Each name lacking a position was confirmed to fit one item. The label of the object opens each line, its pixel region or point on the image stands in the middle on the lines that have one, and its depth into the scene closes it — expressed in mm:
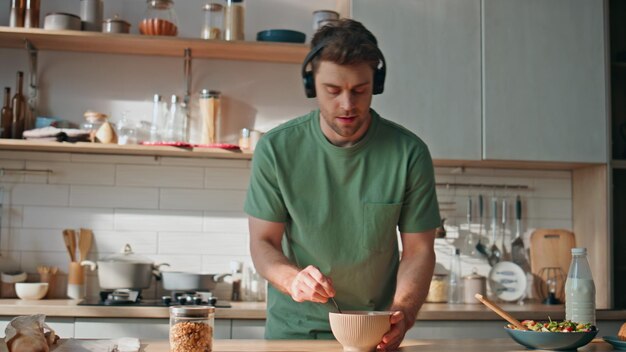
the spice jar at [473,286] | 4090
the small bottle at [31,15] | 3881
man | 2283
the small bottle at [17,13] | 3881
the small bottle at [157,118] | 3998
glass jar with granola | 1779
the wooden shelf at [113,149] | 3762
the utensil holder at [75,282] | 3844
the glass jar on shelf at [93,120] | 3967
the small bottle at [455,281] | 4164
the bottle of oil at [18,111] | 3896
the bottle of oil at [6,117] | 3877
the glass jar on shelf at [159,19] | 3898
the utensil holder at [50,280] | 3879
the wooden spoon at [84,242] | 3992
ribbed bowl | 1808
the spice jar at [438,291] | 4082
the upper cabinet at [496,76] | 3951
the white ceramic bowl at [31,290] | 3730
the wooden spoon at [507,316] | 1994
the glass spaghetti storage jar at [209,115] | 4020
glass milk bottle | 2168
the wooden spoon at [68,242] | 3979
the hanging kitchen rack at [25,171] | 4047
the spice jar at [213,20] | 3979
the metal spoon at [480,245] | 4293
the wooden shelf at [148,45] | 3820
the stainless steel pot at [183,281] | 3828
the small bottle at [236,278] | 4055
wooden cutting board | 4219
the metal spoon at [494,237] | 4309
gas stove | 3627
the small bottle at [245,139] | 3973
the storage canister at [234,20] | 3957
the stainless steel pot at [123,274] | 3742
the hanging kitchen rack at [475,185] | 4336
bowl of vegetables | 1976
